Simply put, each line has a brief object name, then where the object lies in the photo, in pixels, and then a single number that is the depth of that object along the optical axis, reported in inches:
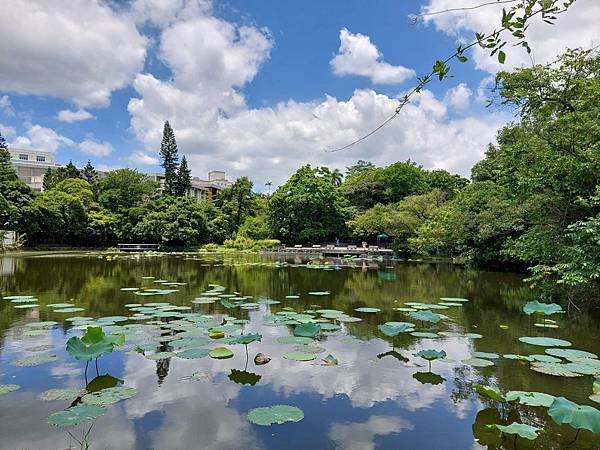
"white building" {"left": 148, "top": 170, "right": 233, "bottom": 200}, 2175.2
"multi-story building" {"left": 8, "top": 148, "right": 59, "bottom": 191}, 2143.2
